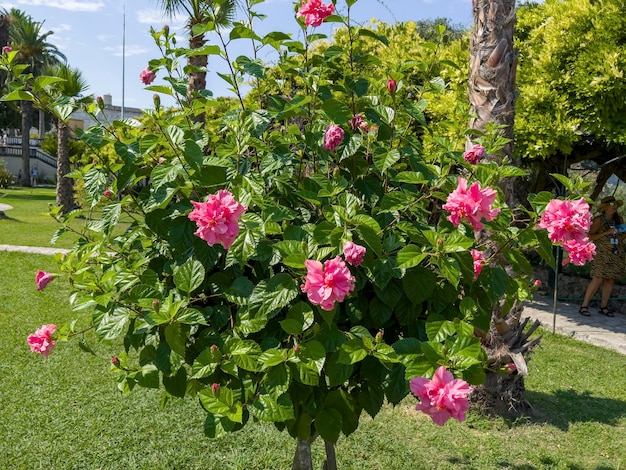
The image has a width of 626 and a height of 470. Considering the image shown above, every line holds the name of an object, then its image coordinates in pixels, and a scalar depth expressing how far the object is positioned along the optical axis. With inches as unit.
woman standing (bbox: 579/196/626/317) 351.9
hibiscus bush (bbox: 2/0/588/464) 70.2
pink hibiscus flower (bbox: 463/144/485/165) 92.1
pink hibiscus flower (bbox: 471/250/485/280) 85.7
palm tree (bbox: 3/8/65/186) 1398.9
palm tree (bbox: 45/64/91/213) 734.4
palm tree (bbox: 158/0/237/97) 415.9
